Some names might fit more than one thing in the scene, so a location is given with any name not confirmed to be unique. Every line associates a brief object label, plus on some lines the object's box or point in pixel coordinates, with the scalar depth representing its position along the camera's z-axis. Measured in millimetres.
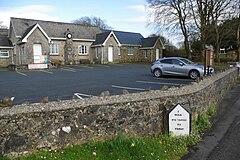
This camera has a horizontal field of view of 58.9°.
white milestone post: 5113
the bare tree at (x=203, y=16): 27797
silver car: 14606
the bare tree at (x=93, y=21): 74438
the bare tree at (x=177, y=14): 31177
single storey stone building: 27859
